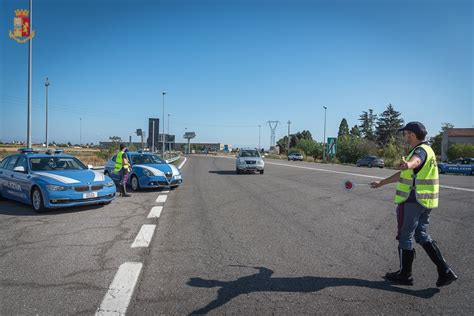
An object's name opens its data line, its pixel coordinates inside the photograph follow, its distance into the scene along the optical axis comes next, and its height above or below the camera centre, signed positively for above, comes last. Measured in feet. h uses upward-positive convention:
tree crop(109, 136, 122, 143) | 129.30 +3.20
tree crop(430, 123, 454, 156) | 310.70 +10.99
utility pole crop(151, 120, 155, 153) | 98.94 +3.98
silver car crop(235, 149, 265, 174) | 73.10 -2.65
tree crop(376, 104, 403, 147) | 309.47 +25.35
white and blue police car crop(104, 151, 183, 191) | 41.83 -2.88
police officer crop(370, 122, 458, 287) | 13.37 -1.82
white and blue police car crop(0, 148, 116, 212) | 26.89 -2.70
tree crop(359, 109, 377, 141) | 362.59 +31.18
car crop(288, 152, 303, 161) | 214.48 -3.10
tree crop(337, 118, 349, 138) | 374.96 +26.59
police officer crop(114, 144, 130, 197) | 37.50 -2.27
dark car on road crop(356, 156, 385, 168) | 142.20 -3.39
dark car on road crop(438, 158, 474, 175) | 100.53 -3.26
